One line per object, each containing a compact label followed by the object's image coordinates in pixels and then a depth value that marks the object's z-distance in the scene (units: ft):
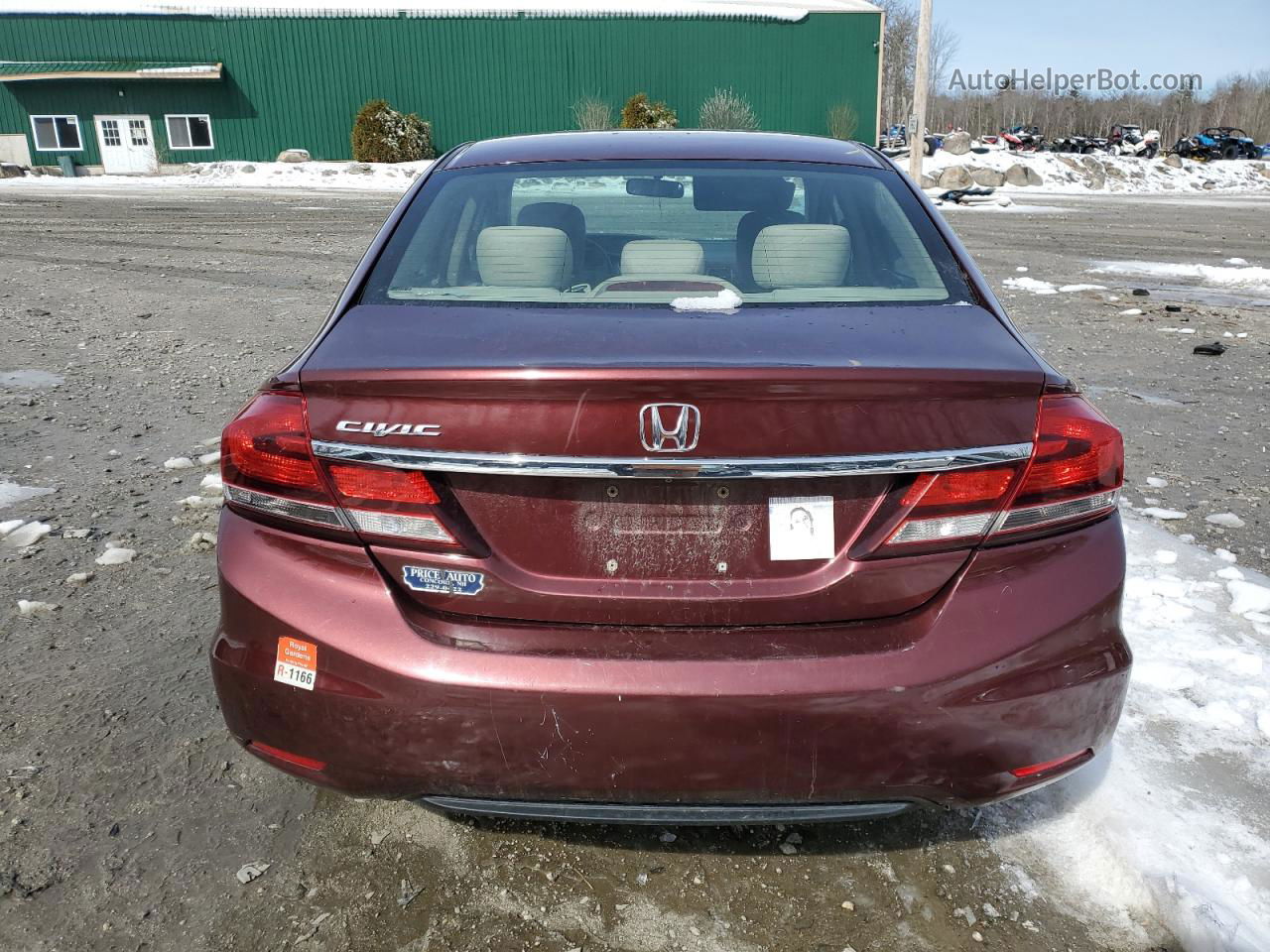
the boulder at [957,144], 99.81
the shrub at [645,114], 103.45
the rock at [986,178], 90.27
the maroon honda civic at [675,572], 5.77
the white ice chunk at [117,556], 12.26
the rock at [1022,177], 94.22
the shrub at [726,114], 108.99
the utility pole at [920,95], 67.15
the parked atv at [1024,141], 120.78
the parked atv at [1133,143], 127.24
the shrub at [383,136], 98.53
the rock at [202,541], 12.64
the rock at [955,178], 85.10
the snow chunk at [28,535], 12.75
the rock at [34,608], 11.00
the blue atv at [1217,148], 124.47
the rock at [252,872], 7.16
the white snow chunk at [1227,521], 13.46
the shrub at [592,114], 106.93
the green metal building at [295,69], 110.52
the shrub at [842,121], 111.96
